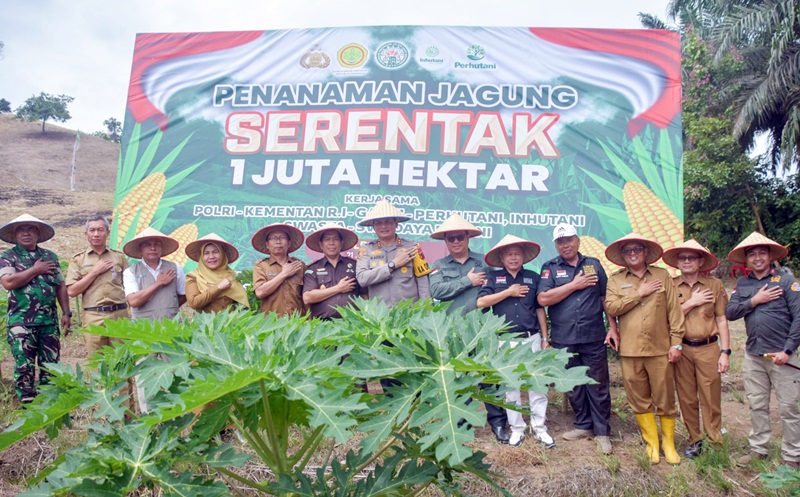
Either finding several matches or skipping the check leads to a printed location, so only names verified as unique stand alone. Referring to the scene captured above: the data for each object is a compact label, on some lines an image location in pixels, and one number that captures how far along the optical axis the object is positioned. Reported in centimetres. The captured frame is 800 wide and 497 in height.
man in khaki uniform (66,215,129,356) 496
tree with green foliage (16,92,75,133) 4231
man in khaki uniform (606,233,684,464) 452
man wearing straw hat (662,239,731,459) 458
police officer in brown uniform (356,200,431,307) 493
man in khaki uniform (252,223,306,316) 497
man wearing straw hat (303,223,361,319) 495
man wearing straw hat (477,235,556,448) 486
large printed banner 739
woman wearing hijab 468
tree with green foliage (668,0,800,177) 1337
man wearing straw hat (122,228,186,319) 473
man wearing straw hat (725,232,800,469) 438
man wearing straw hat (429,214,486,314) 489
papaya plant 143
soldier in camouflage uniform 501
